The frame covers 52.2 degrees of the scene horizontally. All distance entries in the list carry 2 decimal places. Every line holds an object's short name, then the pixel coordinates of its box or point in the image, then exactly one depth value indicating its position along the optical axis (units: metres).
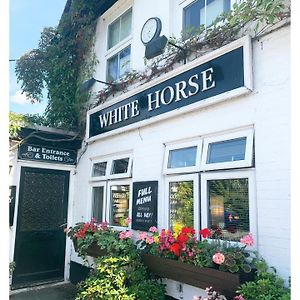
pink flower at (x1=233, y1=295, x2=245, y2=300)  2.59
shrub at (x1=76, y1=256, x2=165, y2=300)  3.61
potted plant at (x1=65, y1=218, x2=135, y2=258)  4.27
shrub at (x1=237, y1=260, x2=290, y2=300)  2.49
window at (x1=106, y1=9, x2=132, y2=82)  5.62
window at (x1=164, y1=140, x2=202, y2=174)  3.82
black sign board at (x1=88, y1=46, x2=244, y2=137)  3.44
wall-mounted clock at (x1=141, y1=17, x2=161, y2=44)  4.72
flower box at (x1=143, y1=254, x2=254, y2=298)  2.87
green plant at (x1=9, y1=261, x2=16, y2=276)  5.28
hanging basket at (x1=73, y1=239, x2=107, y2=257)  4.61
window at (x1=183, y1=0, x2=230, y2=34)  3.96
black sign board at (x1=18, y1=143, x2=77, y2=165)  5.91
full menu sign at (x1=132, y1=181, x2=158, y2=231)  4.30
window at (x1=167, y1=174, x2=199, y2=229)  3.77
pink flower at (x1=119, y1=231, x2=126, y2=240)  4.37
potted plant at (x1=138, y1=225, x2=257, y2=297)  2.88
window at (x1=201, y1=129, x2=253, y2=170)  3.22
